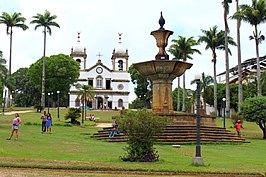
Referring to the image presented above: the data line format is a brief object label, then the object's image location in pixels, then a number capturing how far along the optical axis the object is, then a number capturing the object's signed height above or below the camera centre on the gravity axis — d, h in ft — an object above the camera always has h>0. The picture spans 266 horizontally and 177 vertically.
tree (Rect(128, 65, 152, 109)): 277.44 +17.53
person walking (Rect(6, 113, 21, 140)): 62.54 -1.50
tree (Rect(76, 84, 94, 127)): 163.57 +9.21
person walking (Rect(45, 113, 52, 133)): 85.72 -1.85
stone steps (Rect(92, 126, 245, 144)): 66.28 -3.85
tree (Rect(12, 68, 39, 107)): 288.71 +15.05
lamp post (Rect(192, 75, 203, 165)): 38.70 -3.57
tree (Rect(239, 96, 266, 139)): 92.99 +0.86
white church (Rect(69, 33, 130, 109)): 286.46 +24.12
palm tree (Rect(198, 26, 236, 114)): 171.32 +31.37
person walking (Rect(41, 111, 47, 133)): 82.43 -1.55
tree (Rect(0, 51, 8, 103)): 104.66 +11.78
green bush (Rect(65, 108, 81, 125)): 124.77 -0.49
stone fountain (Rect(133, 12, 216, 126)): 73.56 +6.22
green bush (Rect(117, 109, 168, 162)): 41.01 -1.86
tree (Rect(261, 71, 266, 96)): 122.06 +10.47
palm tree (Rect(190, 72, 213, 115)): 228.51 +18.44
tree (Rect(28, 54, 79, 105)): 222.69 +22.78
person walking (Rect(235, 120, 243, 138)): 85.66 -2.81
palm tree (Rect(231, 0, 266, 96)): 131.44 +32.06
